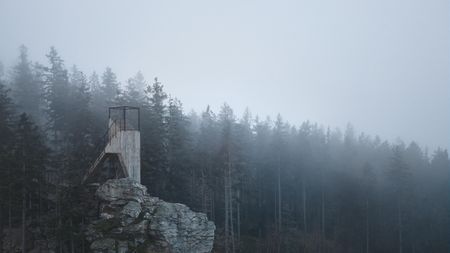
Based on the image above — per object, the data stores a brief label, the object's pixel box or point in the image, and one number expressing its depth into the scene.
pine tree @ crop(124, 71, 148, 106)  42.81
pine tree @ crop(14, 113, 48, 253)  24.98
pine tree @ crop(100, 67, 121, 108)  50.42
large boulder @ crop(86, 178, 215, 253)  23.73
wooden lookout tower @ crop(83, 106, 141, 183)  27.42
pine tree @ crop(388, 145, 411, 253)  53.78
